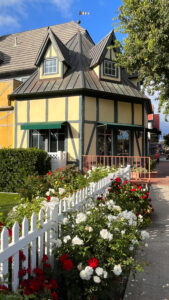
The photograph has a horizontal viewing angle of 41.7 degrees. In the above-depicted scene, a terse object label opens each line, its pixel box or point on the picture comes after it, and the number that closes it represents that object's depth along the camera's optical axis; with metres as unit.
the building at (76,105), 12.82
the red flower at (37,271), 2.05
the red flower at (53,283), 1.99
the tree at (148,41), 9.56
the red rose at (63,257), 2.18
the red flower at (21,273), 1.96
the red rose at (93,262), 2.10
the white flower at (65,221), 2.64
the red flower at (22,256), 2.03
